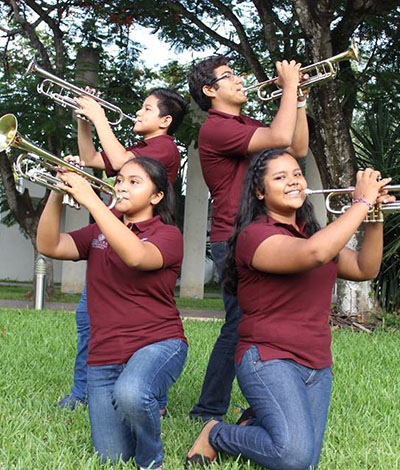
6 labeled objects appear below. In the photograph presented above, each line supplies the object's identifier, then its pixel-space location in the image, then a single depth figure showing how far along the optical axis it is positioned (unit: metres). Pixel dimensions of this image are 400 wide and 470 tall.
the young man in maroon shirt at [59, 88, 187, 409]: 3.88
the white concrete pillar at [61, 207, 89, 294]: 15.21
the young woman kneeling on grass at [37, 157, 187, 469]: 2.87
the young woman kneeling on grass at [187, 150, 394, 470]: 2.79
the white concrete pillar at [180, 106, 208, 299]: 15.92
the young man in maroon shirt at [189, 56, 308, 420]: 3.61
